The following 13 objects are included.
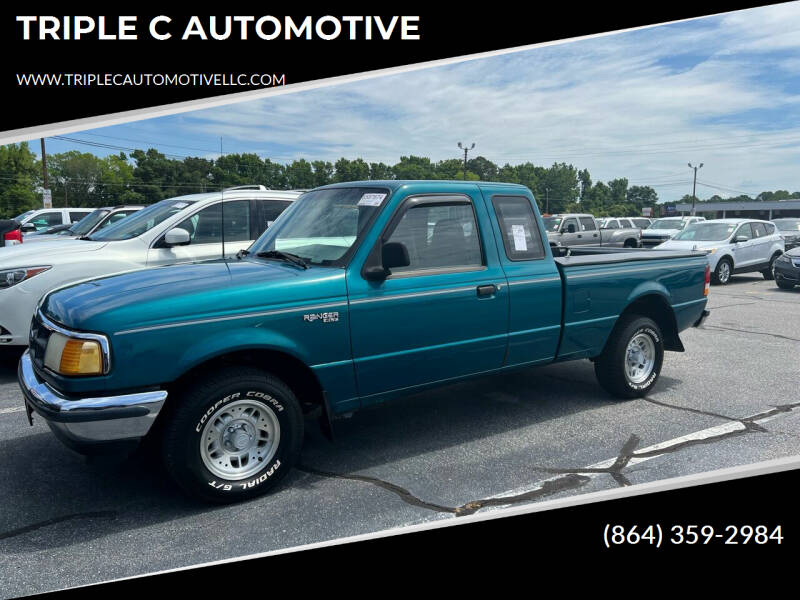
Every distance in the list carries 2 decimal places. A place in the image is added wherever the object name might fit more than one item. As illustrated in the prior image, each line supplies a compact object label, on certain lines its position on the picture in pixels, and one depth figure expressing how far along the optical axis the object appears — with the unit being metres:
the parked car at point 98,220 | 9.82
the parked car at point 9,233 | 10.43
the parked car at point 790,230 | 23.77
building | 80.38
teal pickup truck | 3.45
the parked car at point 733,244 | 16.20
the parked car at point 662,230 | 21.55
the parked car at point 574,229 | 22.69
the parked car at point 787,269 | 14.72
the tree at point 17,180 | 59.69
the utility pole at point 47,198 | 30.57
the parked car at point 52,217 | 21.25
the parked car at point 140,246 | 6.35
